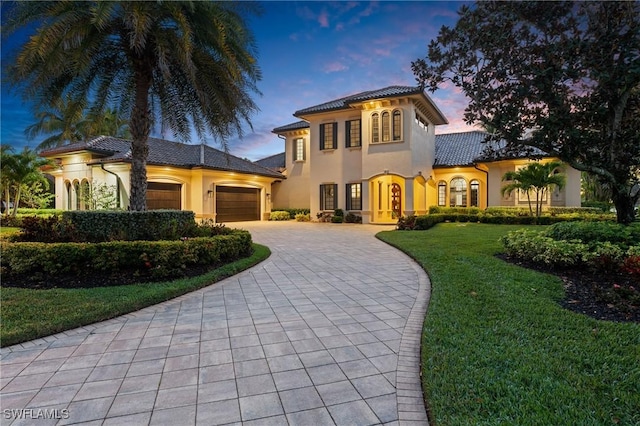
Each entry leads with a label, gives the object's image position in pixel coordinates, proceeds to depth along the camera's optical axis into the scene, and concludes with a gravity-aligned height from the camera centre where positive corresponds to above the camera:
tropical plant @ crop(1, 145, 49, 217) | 17.03 +2.09
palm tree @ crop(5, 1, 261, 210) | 7.24 +3.64
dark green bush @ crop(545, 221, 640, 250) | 6.82 -0.59
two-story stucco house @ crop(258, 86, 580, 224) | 19.19 +2.79
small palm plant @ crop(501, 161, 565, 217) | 15.70 +1.39
